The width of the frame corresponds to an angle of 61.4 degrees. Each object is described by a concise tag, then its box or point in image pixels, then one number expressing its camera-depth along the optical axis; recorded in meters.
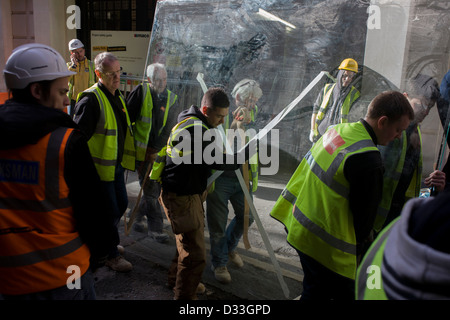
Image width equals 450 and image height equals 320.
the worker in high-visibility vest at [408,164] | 2.34
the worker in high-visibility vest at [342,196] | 1.84
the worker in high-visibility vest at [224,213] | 3.16
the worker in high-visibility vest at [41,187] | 1.48
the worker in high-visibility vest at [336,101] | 2.57
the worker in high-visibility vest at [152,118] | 3.55
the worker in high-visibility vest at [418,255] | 0.76
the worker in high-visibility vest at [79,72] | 5.75
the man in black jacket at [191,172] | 2.56
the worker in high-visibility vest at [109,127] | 3.04
